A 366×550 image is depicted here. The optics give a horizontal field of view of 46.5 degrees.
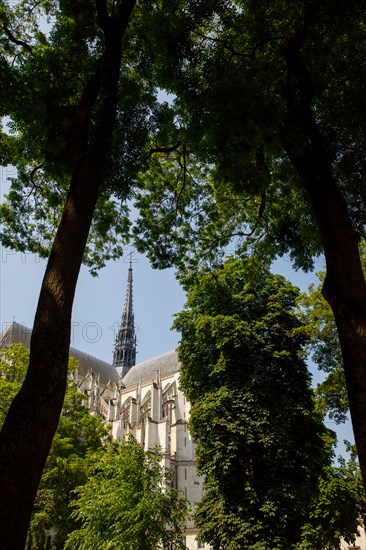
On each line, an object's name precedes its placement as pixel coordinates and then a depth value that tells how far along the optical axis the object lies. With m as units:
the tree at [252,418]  14.66
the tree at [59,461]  17.98
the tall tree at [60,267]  3.51
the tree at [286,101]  6.16
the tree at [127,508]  13.99
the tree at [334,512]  14.59
